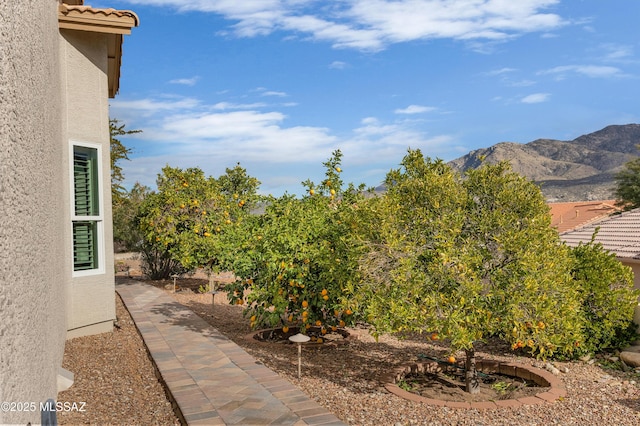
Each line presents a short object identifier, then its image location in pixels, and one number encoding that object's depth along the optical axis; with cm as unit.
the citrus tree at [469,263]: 586
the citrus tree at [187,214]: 1634
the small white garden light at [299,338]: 704
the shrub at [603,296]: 893
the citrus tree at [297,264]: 814
